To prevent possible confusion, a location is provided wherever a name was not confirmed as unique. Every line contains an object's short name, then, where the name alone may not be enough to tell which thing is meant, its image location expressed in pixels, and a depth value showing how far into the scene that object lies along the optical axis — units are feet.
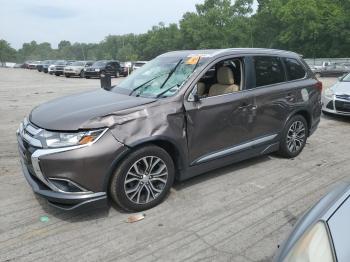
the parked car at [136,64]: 121.80
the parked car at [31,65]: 211.41
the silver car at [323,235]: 6.16
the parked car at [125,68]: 109.50
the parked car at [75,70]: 108.17
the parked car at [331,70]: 109.19
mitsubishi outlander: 12.54
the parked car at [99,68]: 103.04
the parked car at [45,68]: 142.12
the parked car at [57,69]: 118.83
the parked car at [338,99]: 31.38
